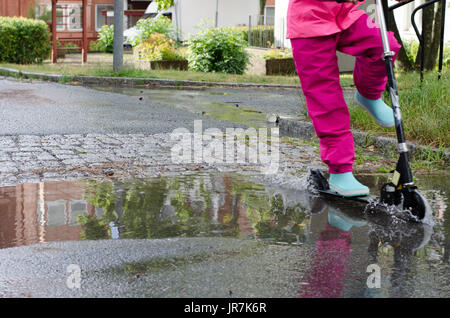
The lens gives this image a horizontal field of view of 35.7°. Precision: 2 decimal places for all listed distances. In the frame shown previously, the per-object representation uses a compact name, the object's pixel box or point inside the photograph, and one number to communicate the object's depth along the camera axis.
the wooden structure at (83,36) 21.14
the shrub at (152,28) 22.42
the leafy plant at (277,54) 19.70
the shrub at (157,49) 19.34
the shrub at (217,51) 18.03
